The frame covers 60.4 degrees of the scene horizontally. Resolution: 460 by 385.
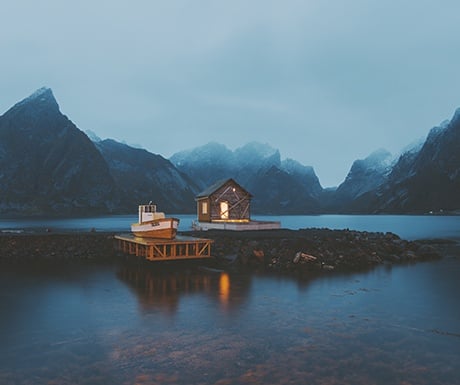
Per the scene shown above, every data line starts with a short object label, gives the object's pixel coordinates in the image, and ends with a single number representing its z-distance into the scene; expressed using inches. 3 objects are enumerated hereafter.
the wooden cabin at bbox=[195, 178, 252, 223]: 2179.1
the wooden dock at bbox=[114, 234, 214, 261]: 1281.6
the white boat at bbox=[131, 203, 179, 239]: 1358.3
